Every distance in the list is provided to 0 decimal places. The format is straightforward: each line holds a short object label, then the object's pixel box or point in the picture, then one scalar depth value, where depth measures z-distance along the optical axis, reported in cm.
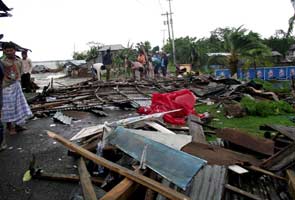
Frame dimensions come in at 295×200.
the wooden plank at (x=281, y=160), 238
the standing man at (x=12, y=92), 422
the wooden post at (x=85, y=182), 210
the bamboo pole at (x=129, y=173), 191
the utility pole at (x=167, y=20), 3122
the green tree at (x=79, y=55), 4315
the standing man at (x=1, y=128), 358
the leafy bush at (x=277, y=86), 919
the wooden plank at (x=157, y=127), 339
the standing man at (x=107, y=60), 1426
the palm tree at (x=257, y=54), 1458
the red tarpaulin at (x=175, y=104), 522
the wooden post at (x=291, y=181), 209
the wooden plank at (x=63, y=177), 261
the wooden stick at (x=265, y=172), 234
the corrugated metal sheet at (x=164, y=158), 221
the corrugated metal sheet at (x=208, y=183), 207
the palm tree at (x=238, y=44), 1418
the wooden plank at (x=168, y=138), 273
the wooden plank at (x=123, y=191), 197
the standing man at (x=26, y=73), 905
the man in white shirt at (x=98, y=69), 1415
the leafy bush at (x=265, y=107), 592
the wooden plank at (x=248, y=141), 284
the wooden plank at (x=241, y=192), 208
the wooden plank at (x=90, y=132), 350
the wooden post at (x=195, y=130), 333
